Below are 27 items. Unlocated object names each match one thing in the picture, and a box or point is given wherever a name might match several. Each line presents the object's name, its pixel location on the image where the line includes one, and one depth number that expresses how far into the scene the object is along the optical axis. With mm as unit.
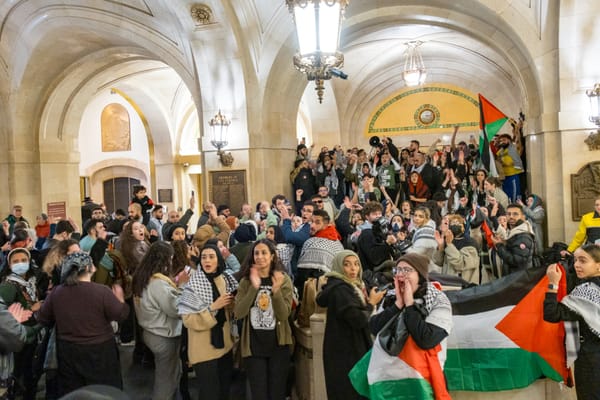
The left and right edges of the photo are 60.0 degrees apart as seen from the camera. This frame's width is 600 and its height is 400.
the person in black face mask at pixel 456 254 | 5289
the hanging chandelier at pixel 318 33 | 4211
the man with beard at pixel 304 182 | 10523
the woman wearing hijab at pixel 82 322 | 3854
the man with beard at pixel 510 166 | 9320
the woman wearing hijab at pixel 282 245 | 5516
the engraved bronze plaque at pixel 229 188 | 10453
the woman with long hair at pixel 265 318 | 3863
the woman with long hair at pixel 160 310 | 4199
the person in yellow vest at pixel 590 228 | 6255
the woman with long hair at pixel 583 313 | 3441
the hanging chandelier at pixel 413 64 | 14758
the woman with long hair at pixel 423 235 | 5207
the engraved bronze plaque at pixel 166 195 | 19266
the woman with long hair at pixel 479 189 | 8195
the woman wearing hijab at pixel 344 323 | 3533
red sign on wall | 13680
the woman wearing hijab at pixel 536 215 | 8375
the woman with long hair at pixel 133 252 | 5340
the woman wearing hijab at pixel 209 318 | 3953
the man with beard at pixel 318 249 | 4930
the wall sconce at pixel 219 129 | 10188
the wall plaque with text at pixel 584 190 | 8320
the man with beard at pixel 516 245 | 5289
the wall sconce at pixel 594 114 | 8023
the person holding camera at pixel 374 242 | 5352
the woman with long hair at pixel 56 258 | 4820
